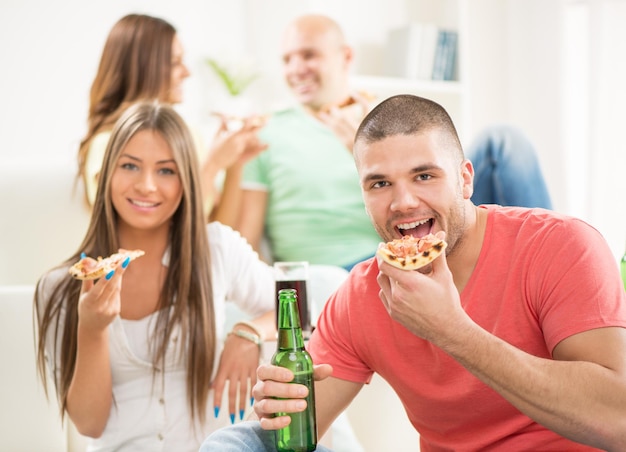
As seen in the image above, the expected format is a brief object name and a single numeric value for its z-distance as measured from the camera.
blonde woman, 2.20
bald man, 3.15
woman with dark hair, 3.15
